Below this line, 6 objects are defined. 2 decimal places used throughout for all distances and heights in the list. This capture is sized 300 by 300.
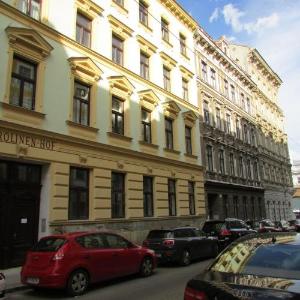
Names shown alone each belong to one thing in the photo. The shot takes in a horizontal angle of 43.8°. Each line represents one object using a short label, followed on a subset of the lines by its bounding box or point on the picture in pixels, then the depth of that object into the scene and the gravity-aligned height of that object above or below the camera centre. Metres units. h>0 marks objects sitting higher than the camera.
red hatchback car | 9.23 -0.75
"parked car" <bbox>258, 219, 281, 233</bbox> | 26.29 +0.18
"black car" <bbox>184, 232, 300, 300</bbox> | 3.78 -0.50
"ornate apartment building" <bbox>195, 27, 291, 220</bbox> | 29.78 +9.28
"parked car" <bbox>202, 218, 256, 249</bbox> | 19.02 -0.03
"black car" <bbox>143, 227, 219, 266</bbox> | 14.16 -0.55
